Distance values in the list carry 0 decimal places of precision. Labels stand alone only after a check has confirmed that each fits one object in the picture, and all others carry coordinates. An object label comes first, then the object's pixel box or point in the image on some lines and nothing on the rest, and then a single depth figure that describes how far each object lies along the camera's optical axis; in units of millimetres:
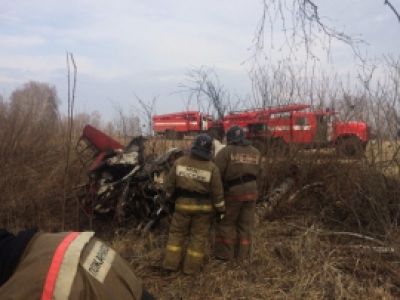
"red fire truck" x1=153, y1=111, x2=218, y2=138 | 8203
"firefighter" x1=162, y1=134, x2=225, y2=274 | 5098
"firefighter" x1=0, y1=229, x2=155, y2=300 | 1097
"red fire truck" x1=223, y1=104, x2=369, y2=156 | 7411
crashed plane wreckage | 6121
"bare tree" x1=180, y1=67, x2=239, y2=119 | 8266
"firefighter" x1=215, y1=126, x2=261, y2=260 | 5559
